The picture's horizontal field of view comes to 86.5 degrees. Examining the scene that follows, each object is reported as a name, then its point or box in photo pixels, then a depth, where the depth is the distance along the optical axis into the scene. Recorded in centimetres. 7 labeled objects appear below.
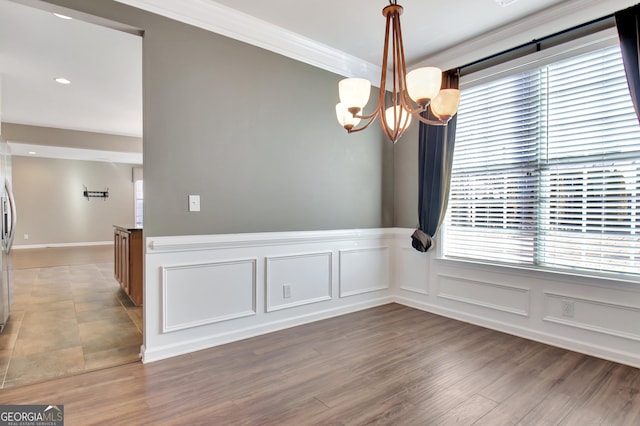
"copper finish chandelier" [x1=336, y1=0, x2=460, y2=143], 182
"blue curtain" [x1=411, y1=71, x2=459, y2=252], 356
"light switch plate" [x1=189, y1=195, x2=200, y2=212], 274
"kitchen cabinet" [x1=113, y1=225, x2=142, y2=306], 407
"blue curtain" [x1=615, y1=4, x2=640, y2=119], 239
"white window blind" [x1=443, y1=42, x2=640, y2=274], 258
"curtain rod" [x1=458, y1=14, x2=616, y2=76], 264
